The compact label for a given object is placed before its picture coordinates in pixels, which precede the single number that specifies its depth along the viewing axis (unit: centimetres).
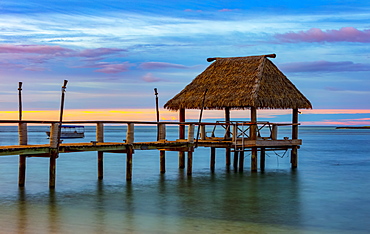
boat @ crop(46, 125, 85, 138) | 7834
